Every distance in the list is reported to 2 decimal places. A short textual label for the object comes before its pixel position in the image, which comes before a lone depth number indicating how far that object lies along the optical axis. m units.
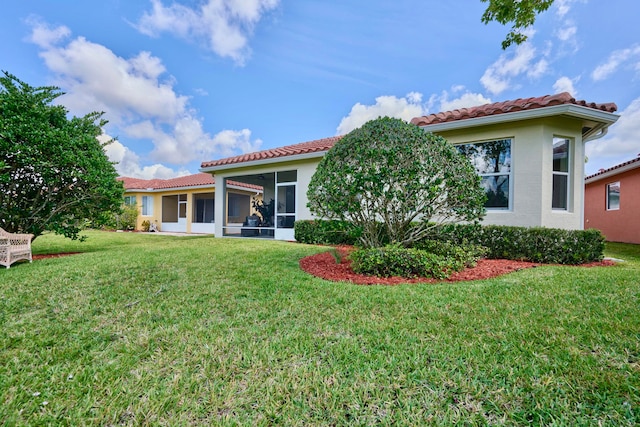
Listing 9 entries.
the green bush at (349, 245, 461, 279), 4.98
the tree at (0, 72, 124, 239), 6.91
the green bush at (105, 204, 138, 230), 19.41
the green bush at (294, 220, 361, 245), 8.98
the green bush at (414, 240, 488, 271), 5.74
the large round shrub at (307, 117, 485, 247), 5.17
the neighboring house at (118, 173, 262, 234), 18.45
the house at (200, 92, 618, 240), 6.85
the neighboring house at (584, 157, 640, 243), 11.72
